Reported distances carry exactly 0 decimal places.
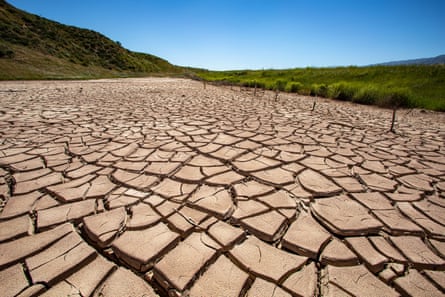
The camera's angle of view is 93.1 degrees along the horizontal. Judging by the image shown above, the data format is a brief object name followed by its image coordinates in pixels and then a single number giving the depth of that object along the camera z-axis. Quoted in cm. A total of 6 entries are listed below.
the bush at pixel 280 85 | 1269
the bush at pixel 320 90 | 1017
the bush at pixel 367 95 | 831
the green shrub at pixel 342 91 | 912
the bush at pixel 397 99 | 785
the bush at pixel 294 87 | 1180
